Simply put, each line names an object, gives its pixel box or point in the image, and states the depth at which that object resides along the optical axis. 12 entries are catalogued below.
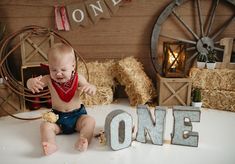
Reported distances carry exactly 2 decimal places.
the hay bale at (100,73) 1.62
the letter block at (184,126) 1.09
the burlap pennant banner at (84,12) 1.59
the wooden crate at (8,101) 1.44
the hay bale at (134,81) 1.55
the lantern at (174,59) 1.51
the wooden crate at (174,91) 1.52
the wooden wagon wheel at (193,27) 1.62
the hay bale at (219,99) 1.50
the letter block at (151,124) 1.10
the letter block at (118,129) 1.06
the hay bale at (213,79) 1.51
